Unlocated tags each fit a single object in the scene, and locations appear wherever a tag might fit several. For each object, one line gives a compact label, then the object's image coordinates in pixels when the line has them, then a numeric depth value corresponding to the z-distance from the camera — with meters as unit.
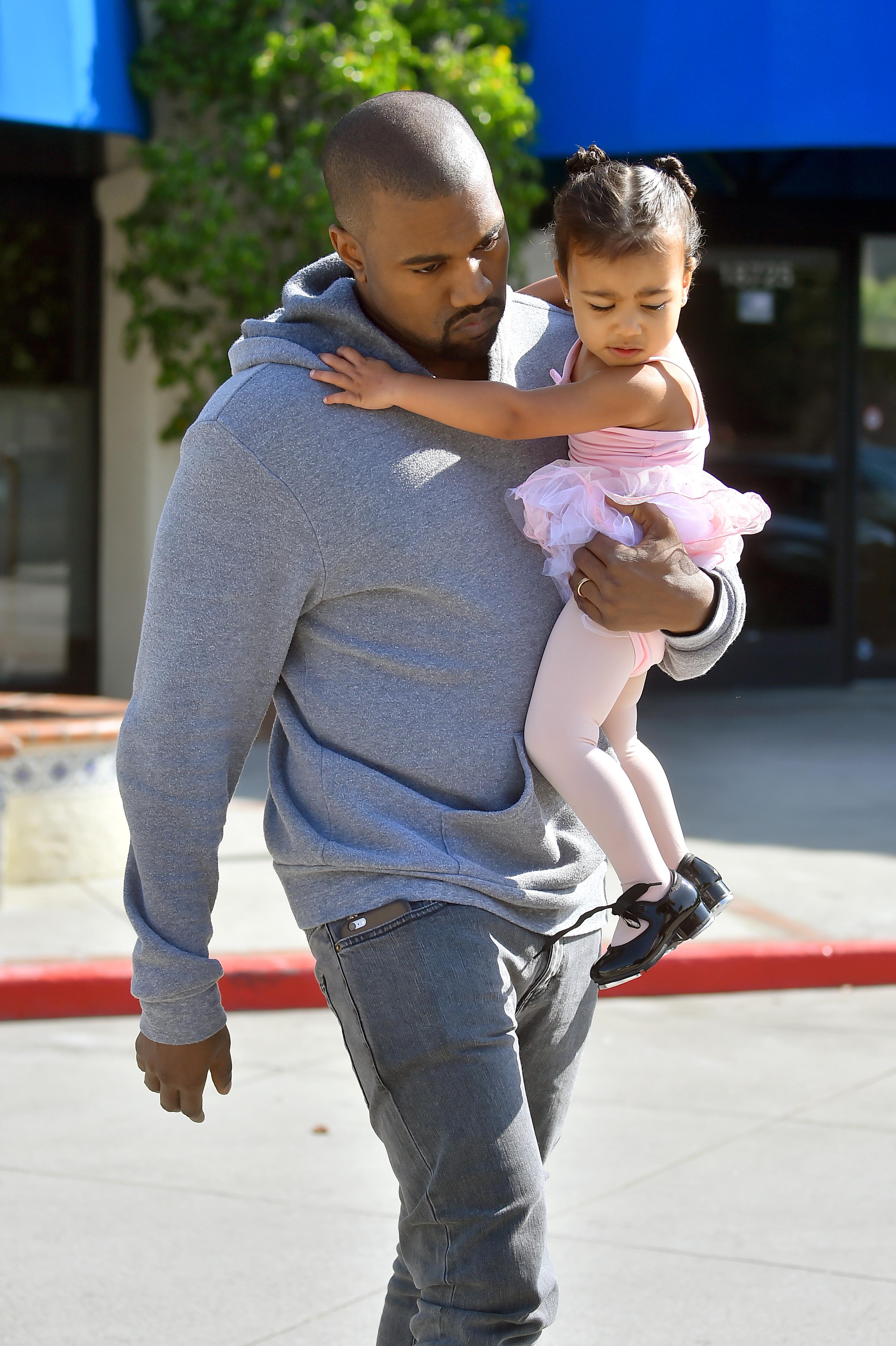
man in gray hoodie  2.18
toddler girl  2.33
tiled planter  6.85
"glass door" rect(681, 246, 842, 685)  12.09
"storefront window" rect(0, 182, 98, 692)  11.04
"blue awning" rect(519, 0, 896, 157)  9.59
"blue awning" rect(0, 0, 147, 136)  8.80
